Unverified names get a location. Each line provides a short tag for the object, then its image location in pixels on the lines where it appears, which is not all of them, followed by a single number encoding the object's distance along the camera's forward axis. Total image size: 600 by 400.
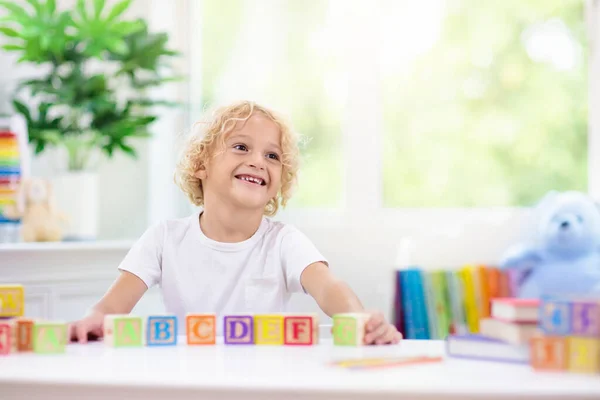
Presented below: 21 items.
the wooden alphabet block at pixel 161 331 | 1.61
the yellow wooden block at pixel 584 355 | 1.34
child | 2.03
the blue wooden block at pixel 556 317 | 1.36
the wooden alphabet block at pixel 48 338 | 1.54
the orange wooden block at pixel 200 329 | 1.64
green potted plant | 2.77
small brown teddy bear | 2.74
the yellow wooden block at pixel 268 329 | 1.63
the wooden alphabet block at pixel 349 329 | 1.59
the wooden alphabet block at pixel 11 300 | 1.65
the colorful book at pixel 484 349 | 1.42
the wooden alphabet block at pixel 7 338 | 1.53
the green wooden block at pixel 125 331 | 1.60
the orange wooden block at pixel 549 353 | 1.36
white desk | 1.28
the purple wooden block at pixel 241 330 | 1.63
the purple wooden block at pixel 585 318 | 1.35
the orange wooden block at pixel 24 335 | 1.55
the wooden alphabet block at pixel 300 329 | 1.62
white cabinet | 2.64
